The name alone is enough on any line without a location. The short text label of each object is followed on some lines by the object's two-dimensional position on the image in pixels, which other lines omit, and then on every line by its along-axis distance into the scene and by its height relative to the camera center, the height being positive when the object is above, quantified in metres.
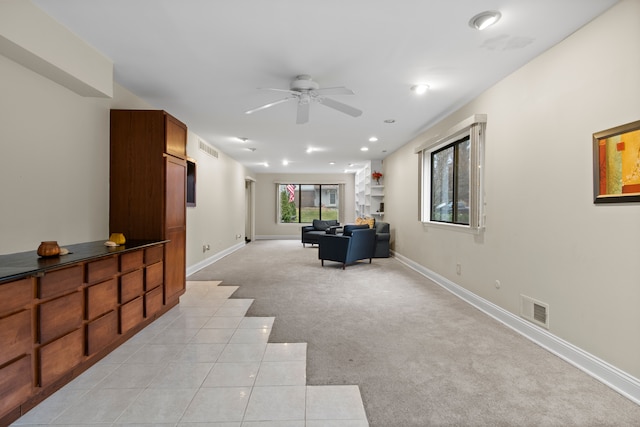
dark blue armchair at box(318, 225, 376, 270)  6.20 -0.62
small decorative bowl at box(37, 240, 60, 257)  2.21 -0.25
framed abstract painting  2.03 +0.34
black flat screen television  5.44 +0.52
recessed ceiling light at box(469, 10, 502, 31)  2.22 +1.37
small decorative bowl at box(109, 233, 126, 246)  2.88 -0.23
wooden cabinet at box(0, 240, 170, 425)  1.71 -0.67
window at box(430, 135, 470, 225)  4.54 +0.49
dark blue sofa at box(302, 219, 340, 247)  9.52 -0.50
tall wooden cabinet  3.40 +0.41
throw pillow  8.32 -0.20
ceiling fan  3.11 +1.21
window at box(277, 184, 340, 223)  12.23 +0.45
